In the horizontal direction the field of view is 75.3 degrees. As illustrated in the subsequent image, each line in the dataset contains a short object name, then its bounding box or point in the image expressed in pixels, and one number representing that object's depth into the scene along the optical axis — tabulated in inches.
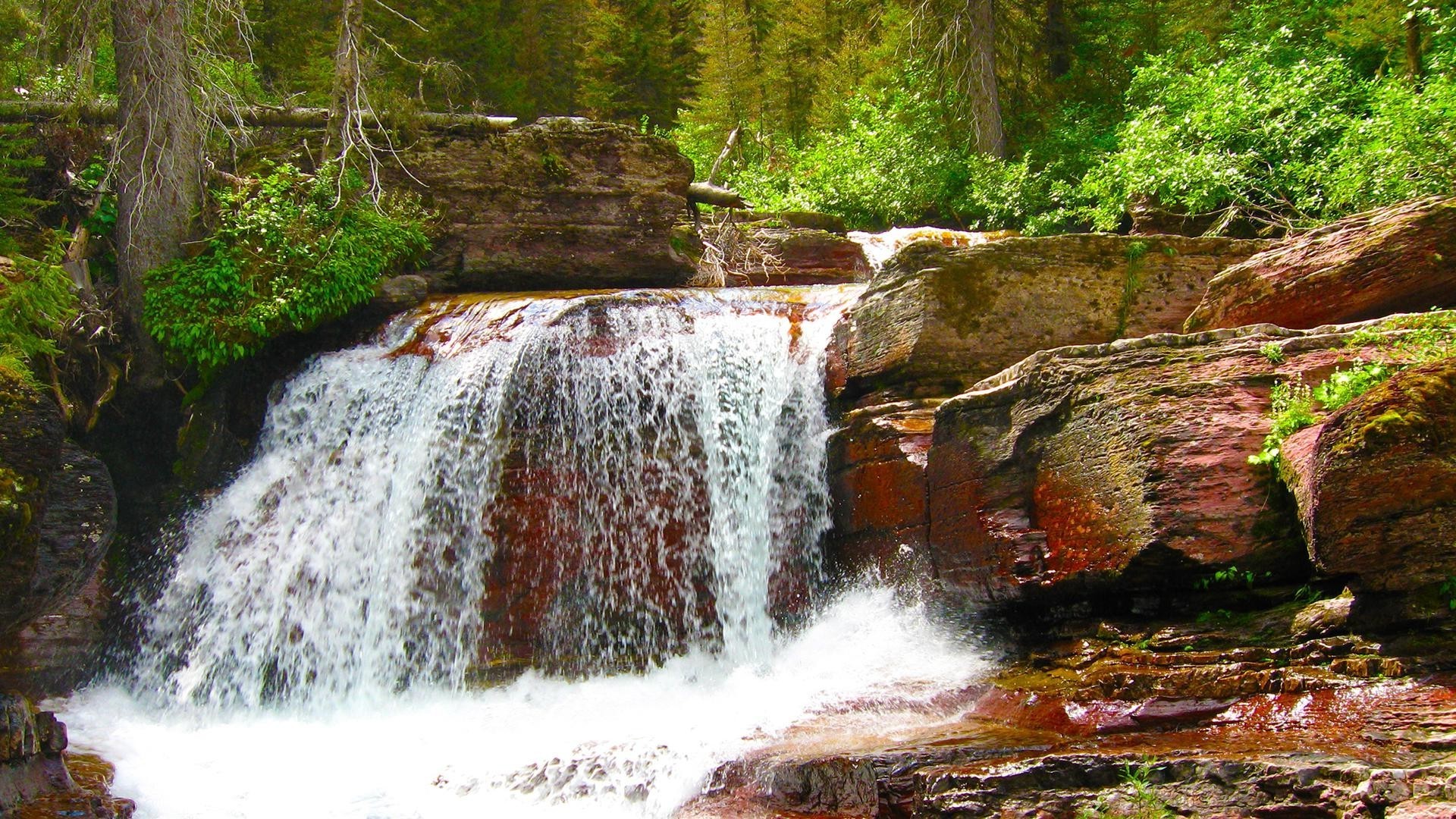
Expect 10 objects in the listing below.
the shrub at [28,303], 335.6
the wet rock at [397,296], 490.3
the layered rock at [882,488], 339.3
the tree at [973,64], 772.0
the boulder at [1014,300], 368.2
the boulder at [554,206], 542.9
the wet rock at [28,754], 255.6
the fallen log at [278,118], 498.6
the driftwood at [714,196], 629.6
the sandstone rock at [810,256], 581.6
